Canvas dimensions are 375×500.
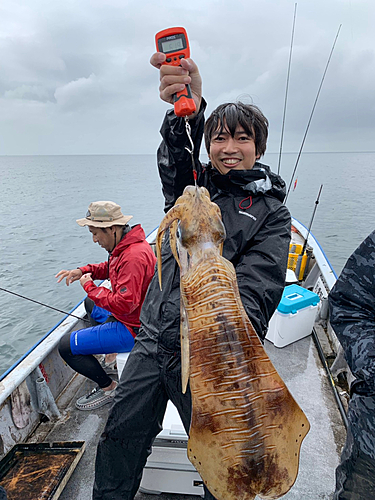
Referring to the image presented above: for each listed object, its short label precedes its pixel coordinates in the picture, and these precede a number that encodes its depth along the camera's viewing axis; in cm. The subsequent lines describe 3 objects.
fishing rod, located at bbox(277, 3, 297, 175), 684
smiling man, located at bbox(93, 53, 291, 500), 200
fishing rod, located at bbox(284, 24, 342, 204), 637
